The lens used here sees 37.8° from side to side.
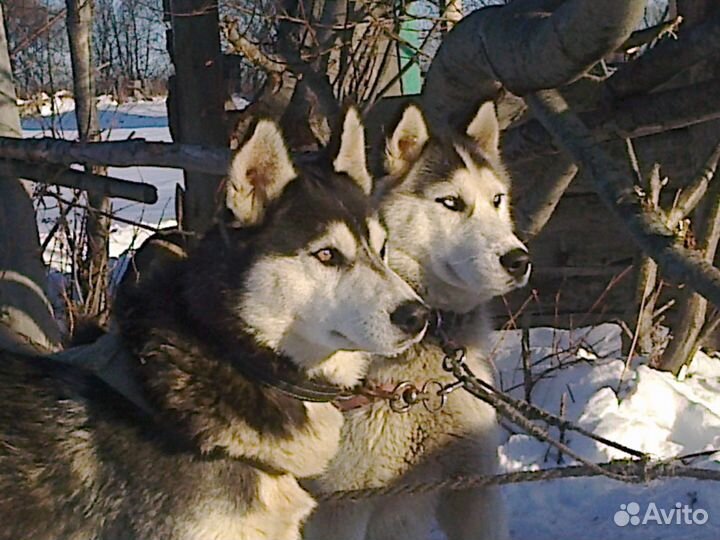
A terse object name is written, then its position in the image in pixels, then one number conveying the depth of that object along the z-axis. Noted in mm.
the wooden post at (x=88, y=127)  5734
